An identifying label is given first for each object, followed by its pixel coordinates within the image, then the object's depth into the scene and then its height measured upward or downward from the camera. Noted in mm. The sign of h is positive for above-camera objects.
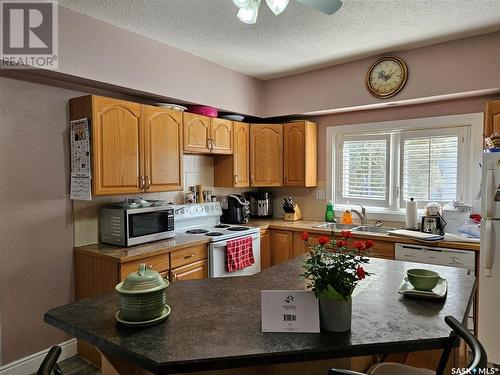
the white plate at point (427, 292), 1459 -512
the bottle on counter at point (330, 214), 3971 -446
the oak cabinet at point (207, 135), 3258 +423
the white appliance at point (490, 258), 2379 -578
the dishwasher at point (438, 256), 2724 -674
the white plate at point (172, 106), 3100 +649
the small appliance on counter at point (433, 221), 3119 -417
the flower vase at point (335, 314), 1157 -476
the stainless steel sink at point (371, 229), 3486 -556
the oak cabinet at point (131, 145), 2504 +253
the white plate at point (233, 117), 3849 +670
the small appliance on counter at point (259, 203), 4367 -354
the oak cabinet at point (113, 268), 2439 -722
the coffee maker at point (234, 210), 3928 -396
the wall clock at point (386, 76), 3219 +970
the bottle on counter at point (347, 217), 3810 -462
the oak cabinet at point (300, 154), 3959 +267
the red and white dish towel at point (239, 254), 3188 -762
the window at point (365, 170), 3771 +71
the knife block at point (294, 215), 4156 -486
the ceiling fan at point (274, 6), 1629 +842
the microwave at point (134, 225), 2678 -404
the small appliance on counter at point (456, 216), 3020 -362
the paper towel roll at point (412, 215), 3371 -388
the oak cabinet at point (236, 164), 3818 +140
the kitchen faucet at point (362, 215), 3746 -432
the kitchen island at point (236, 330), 1037 -543
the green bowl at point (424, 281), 1503 -469
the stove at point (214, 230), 3092 -563
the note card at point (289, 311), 1169 -470
